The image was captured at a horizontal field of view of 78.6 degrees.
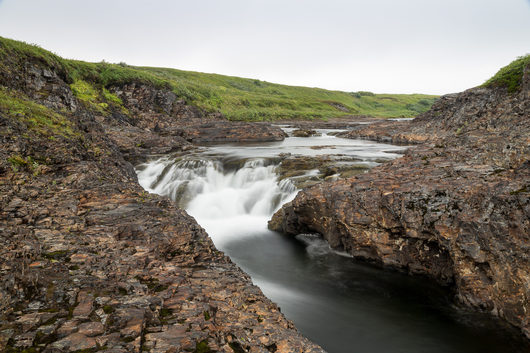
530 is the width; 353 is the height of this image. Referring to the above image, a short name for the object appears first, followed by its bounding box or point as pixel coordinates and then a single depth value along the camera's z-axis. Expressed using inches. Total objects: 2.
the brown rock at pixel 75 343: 129.6
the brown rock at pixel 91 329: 138.9
